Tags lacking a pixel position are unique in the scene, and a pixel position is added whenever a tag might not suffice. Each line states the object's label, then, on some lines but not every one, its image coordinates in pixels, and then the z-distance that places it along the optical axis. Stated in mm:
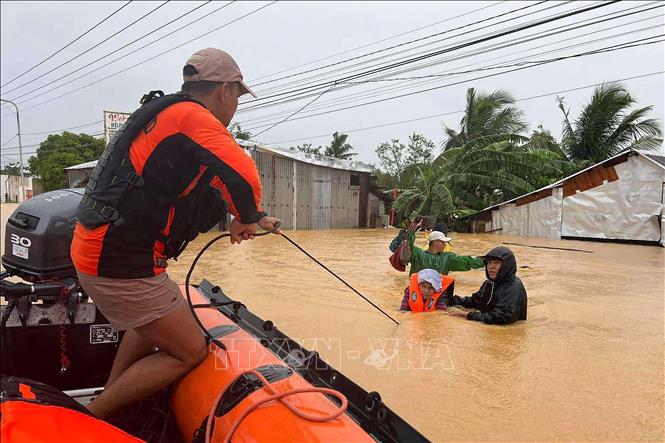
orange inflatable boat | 1514
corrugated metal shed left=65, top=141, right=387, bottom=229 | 17703
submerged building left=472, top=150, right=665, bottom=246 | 13328
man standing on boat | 1607
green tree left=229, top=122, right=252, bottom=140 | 30778
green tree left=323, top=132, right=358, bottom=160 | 32406
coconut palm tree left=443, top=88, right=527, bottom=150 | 18500
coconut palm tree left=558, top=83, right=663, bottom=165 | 17000
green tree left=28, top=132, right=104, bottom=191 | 33312
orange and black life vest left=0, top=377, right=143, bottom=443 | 1274
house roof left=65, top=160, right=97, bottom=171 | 22322
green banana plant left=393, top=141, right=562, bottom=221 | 16797
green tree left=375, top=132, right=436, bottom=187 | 31486
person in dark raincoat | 4676
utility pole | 32781
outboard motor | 2297
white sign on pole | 20047
